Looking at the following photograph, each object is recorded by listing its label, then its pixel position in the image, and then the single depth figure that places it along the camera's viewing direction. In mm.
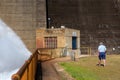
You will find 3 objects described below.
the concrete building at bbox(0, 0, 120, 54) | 33149
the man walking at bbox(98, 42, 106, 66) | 18859
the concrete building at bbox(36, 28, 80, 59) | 25256
